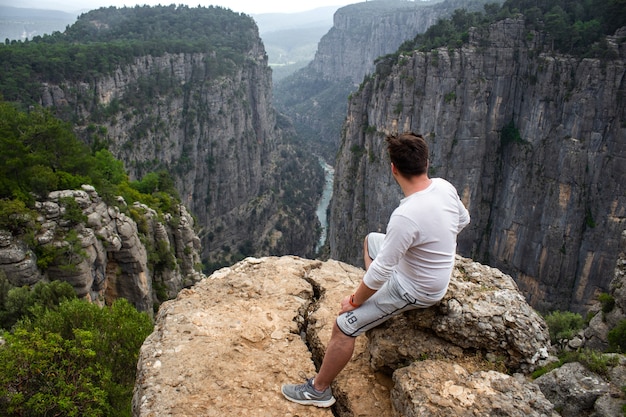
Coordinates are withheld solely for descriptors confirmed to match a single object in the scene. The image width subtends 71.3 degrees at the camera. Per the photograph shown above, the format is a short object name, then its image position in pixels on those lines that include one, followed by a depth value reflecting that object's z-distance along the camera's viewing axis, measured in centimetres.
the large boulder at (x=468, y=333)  536
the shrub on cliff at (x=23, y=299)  1280
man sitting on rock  460
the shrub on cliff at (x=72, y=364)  786
